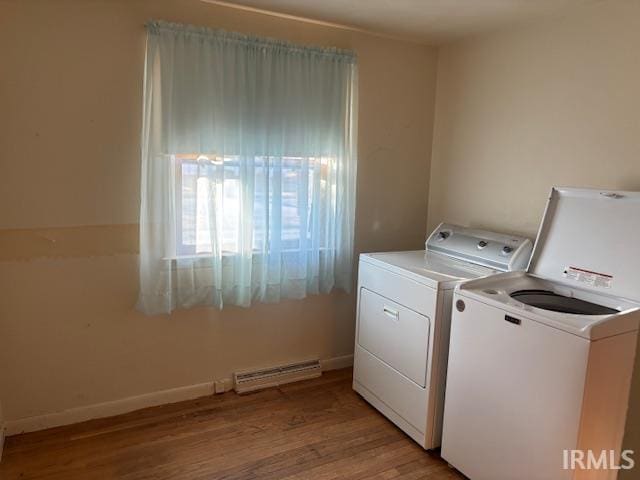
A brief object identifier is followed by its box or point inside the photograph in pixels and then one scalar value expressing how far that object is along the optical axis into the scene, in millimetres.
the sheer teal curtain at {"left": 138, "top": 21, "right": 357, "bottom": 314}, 2451
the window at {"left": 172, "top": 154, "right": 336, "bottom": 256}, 2563
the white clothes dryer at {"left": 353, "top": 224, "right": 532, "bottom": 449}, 2342
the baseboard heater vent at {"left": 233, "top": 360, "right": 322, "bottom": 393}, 2924
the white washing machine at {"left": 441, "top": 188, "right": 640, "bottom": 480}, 1714
